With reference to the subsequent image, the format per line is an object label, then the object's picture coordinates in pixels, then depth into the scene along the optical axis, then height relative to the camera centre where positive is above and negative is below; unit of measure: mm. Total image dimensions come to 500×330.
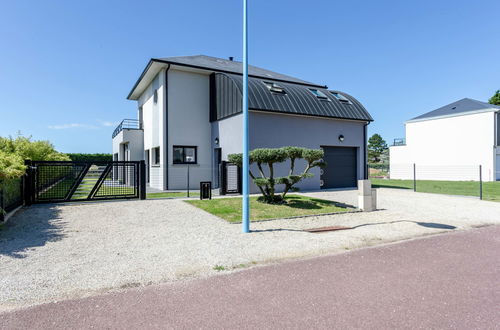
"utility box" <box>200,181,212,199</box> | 11570 -1068
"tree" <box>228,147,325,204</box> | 9508 +263
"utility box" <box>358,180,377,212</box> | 9344 -1108
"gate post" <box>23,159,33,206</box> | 9445 -649
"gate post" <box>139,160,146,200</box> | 11156 -546
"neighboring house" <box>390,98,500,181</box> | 25781 +2256
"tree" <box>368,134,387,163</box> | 61969 +4739
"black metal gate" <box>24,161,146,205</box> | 9797 -569
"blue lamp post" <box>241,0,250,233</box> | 6414 +812
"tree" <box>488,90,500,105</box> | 43016 +10609
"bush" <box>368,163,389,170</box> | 43256 -385
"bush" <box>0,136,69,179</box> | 6434 +600
